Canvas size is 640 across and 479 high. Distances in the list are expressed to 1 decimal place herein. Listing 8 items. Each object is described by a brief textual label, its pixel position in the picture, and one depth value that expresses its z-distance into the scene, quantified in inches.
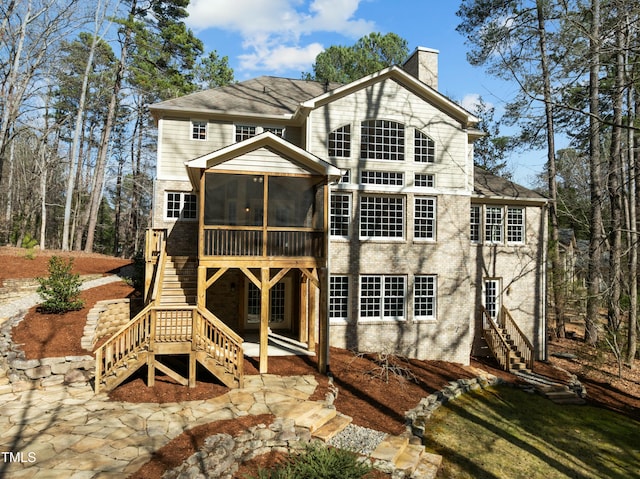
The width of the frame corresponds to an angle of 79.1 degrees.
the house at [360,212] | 552.4
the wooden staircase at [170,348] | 361.1
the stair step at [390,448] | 292.1
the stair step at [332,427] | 304.0
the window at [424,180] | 588.4
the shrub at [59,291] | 488.7
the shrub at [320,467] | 235.3
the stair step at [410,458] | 289.2
